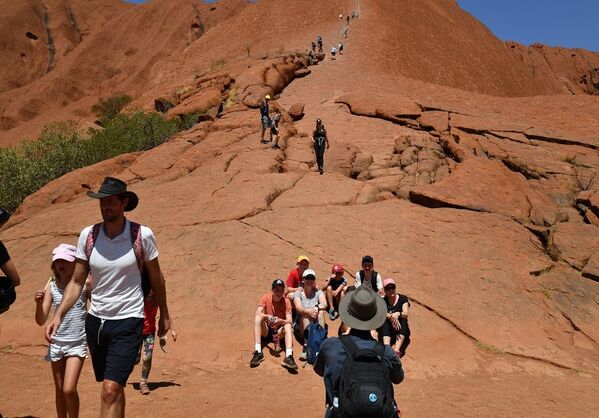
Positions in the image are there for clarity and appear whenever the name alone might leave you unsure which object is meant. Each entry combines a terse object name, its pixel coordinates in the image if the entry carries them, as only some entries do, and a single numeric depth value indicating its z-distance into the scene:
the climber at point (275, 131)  14.54
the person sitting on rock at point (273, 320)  6.84
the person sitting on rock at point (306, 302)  7.04
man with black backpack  2.68
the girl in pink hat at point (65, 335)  4.06
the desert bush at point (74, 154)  20.58
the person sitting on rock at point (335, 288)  7.73
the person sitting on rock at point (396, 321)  7.02
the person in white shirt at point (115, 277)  3.38
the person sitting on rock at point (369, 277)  7.49
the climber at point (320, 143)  12.83
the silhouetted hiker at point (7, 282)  3.72
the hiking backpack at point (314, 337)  6.36
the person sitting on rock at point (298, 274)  7.72
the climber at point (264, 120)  14.84
